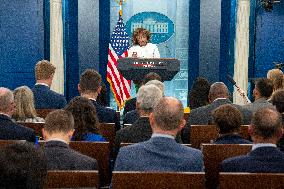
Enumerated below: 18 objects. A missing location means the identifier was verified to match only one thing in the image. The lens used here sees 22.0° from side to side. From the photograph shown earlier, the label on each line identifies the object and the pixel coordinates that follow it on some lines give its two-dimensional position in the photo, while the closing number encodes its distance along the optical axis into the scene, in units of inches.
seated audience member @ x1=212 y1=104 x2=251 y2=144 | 223.5
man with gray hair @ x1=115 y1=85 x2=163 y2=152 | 231.2
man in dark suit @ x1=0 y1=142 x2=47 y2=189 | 102.9
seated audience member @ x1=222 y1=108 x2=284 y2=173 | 174.6
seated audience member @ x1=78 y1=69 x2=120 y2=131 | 296.3
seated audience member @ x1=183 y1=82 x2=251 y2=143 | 292.4
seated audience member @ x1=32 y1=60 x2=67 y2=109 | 335.0
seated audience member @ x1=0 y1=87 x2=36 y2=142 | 231.4
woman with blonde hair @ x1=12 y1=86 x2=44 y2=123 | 272.2
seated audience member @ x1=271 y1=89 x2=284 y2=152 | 279.3
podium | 408.8
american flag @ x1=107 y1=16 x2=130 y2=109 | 533.9
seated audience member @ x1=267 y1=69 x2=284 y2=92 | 365.7
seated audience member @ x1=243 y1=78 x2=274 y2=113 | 309.1
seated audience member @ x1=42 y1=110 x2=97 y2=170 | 179.1
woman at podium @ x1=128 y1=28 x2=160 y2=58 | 469.7
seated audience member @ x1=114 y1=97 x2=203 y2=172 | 174.4
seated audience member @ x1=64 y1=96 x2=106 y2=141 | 235.1
